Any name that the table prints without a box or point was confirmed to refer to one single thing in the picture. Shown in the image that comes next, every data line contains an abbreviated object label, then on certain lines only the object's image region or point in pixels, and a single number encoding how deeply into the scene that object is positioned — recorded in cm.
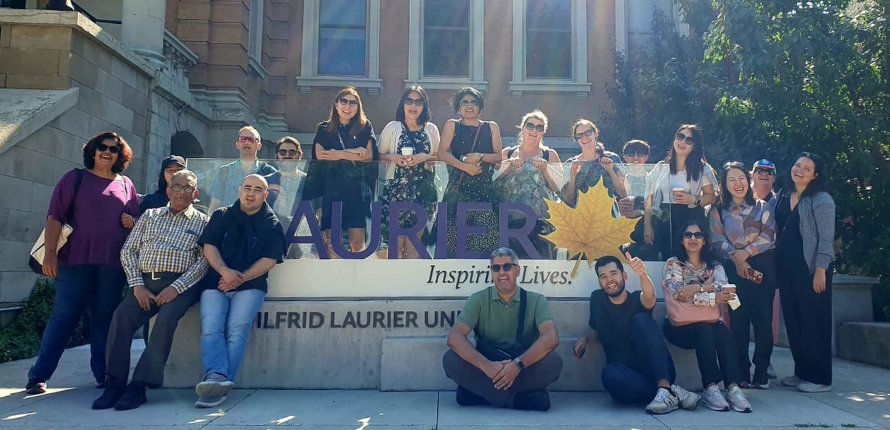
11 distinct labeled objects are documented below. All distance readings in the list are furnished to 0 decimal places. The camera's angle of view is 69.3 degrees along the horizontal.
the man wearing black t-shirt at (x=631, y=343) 492
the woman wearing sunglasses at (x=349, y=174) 612
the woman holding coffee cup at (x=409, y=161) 616
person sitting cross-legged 483
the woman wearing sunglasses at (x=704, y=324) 503
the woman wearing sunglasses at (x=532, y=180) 618
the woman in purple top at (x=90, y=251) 526
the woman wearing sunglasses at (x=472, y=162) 614
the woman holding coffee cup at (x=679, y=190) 602
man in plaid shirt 495
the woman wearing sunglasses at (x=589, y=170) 619
